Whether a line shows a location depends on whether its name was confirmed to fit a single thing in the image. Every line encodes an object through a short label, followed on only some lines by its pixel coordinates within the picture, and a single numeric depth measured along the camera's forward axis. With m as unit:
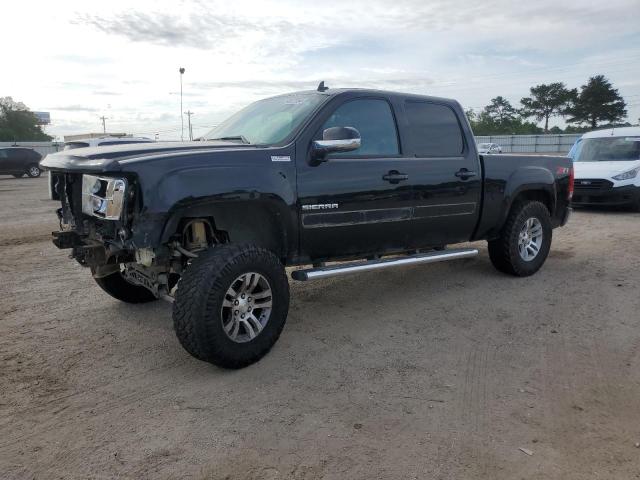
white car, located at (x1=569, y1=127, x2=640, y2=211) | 11.04
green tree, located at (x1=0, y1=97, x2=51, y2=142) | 69.85
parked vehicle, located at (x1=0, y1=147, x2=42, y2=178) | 25.19
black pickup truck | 3.46
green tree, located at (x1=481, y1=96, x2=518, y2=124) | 73.62
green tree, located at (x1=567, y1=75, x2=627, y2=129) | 60.34
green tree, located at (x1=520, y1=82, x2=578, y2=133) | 67.38
